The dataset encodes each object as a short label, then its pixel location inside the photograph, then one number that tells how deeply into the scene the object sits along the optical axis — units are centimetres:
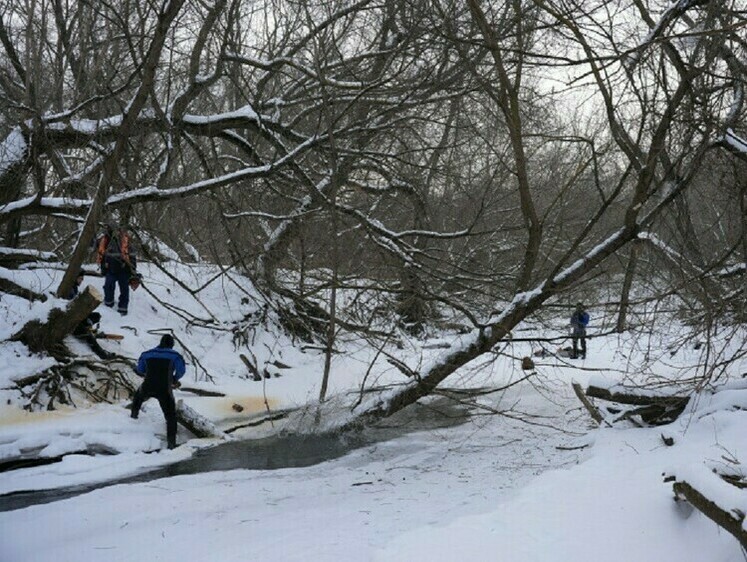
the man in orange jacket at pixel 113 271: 1438
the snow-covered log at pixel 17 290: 1238
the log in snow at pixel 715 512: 404
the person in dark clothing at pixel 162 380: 1047
